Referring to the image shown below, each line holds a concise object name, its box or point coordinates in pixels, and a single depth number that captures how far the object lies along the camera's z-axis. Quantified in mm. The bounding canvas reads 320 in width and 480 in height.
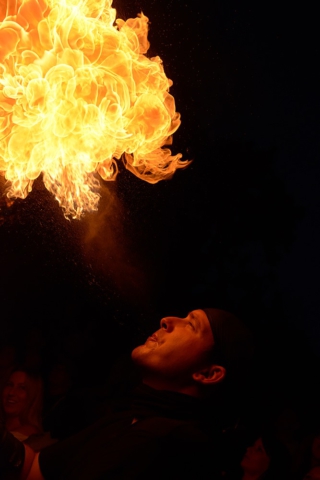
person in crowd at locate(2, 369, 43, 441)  3922
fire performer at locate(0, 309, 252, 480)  2314
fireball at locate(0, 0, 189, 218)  3336
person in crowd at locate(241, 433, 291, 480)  3869
